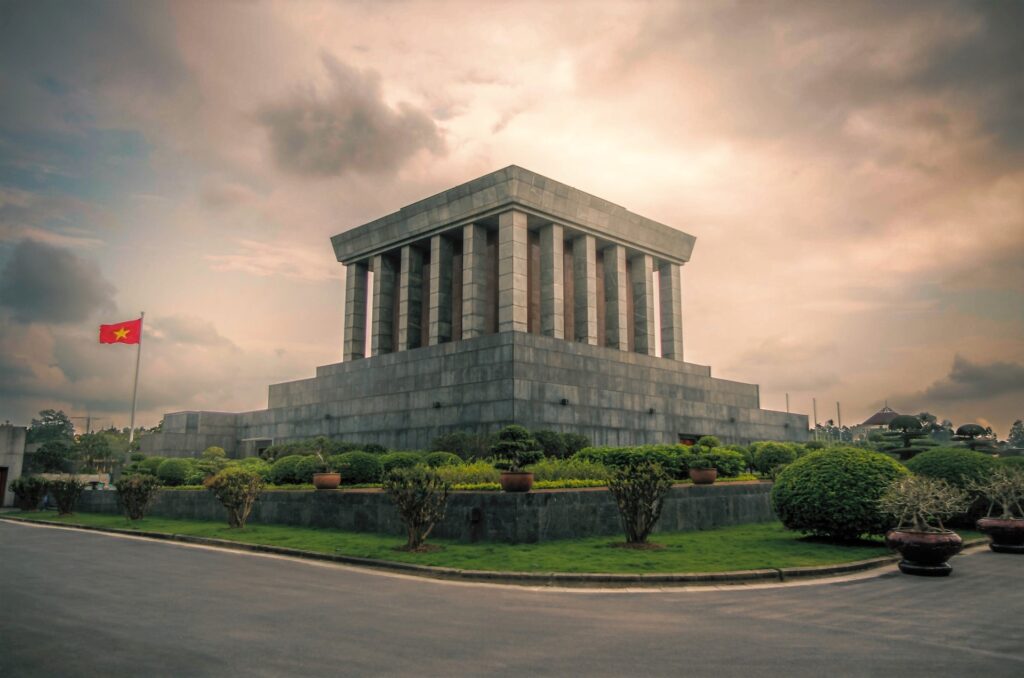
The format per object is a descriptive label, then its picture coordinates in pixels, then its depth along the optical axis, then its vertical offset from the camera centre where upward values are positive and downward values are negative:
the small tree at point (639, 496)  15.66 -0.72
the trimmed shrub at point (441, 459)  23.47 +0.15
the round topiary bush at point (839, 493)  15.83 -0.65
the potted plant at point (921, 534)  12.85 -1.28
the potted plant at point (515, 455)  16.34 +0.26
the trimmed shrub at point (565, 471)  19.70 -0.20
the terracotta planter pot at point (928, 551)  12.82 -1.56
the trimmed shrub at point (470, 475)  18.73 -0.31
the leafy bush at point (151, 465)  34.55 -0.16
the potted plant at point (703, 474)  20.94 -0.28
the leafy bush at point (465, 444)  26.77 +0.75
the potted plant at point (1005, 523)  16.08 -1.32
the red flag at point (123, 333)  48.84 +9.00
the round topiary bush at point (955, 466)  19.55 +0.00
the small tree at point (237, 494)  21.23 -0.96
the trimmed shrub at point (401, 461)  23.34 +0.07
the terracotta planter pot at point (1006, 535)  16.05 -1.57
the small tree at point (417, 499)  15.69 -0.82
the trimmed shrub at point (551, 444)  26.53 +0.75
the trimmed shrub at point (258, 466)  26.31 -0.15
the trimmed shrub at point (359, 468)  23.42 -0.17
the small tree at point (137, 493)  26.78 -1.19
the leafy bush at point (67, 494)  31.86 -1.48
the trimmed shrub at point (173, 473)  33.03 -0.51
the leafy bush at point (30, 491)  36.94 -1.58
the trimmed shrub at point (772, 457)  28.86 +0.33
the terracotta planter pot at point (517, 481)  16.31 -0.40
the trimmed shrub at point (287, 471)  25.17 -0.31
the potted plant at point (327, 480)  21.25 -0.52
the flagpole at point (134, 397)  46.91 +4.53
